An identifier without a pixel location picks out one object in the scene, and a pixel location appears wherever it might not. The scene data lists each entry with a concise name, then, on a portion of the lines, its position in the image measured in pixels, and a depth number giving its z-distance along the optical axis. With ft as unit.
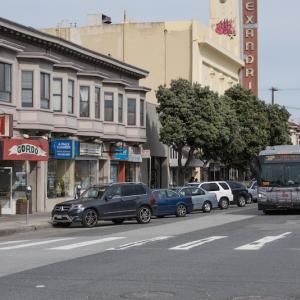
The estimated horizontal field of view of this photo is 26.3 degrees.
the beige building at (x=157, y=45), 180.65
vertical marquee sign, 226.58
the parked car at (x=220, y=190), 124.36
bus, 97.35
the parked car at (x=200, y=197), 111.77
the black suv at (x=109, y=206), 79.05
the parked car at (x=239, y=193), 133.39
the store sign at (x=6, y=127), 89.10
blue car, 97.45
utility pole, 246.62
